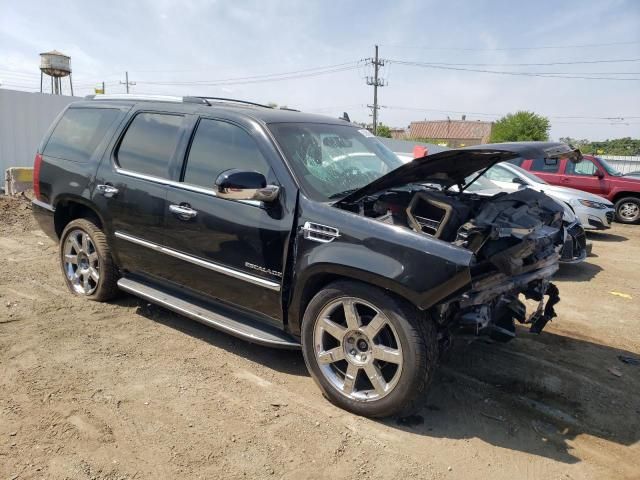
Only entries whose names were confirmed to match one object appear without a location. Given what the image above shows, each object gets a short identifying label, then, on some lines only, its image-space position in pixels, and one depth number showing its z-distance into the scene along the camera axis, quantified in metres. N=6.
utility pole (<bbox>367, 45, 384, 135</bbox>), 48.21
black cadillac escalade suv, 3.02
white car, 9.09
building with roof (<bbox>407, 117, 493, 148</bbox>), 77.38
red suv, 12.46
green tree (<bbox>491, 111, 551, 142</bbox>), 50.75
